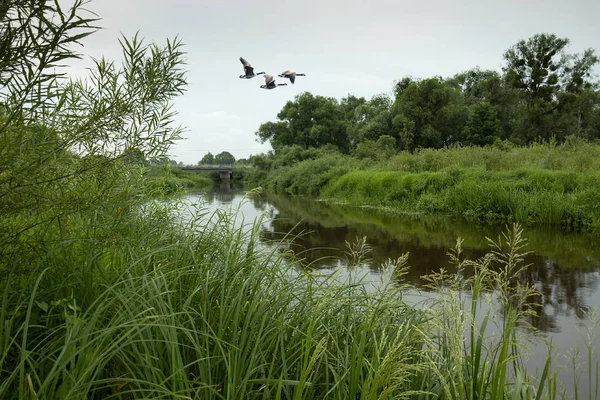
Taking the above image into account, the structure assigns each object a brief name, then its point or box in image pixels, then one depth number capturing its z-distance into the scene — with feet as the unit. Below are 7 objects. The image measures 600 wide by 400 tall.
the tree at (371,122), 113.70
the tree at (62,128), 4.61
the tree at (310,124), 149.75
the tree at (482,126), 107.55
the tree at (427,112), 105.91
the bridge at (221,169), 135.98
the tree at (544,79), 116.37
